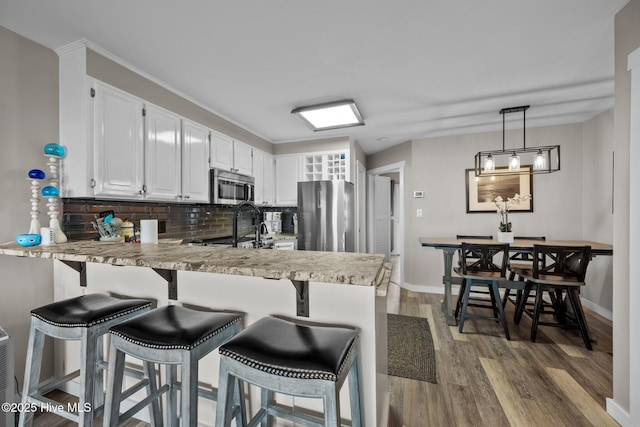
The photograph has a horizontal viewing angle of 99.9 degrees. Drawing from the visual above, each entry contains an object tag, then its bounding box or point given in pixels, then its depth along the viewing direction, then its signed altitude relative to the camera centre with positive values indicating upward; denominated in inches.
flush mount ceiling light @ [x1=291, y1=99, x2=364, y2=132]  111.7 +44.1
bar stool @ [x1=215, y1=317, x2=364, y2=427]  31.9 -19.0
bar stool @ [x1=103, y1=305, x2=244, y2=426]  39.0 -20.3
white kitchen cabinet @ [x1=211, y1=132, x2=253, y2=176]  121.6 +28.8
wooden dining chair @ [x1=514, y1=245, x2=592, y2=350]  96.8 -25.5
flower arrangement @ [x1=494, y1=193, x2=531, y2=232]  121.1 +2.4
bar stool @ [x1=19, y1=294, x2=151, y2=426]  46.6 -21.3
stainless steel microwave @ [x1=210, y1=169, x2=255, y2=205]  117.7 +12.2
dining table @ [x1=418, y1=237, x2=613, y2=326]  110.7 -15.2
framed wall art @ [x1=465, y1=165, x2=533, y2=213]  149.0 +12.6
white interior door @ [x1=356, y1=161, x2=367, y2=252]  193.3 +3.2
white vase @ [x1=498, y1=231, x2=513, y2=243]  118.6 -11.3
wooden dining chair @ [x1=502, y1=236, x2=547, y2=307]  117.8 -24.9
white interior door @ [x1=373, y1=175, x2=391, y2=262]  232.7 -2.6
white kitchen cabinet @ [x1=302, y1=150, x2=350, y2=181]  157.8 +28.1
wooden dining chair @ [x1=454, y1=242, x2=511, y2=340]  105.3 -25.6
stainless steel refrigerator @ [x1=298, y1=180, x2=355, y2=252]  138.6 -1.9
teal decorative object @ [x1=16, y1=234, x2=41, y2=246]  60.2 -5.9
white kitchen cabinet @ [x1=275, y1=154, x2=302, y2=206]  165.6 +21.6
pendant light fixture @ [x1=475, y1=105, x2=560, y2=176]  108.4 +23.4
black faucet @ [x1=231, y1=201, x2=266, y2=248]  69.9 -3.5
